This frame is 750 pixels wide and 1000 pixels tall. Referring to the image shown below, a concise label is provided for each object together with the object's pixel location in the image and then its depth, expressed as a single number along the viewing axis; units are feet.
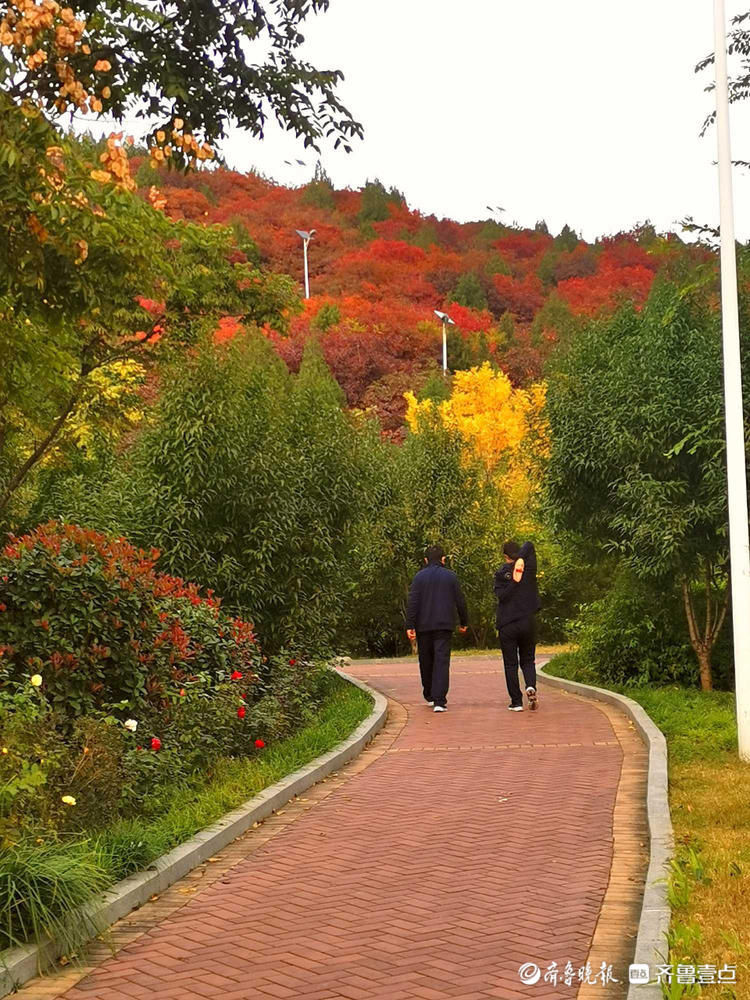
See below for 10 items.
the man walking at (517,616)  49.70
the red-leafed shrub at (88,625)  30.32
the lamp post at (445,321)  198.80
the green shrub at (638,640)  62.13
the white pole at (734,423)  34.94
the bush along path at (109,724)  20.38
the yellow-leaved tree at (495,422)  119.34
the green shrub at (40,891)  18.40
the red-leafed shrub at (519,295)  264.72
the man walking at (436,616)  51.29
